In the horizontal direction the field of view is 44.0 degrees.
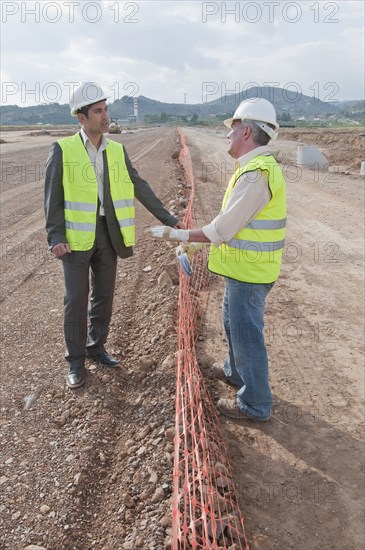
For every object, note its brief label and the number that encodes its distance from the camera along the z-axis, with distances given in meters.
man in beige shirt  2.83
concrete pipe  18.55
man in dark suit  3.22
